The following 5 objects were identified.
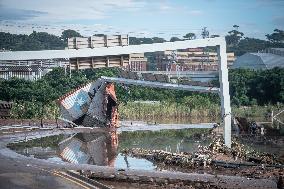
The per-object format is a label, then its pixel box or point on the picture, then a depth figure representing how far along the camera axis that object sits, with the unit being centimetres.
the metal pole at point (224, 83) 2612
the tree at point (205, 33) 11450
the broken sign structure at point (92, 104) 3694
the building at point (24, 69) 6411
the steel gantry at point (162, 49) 2180
